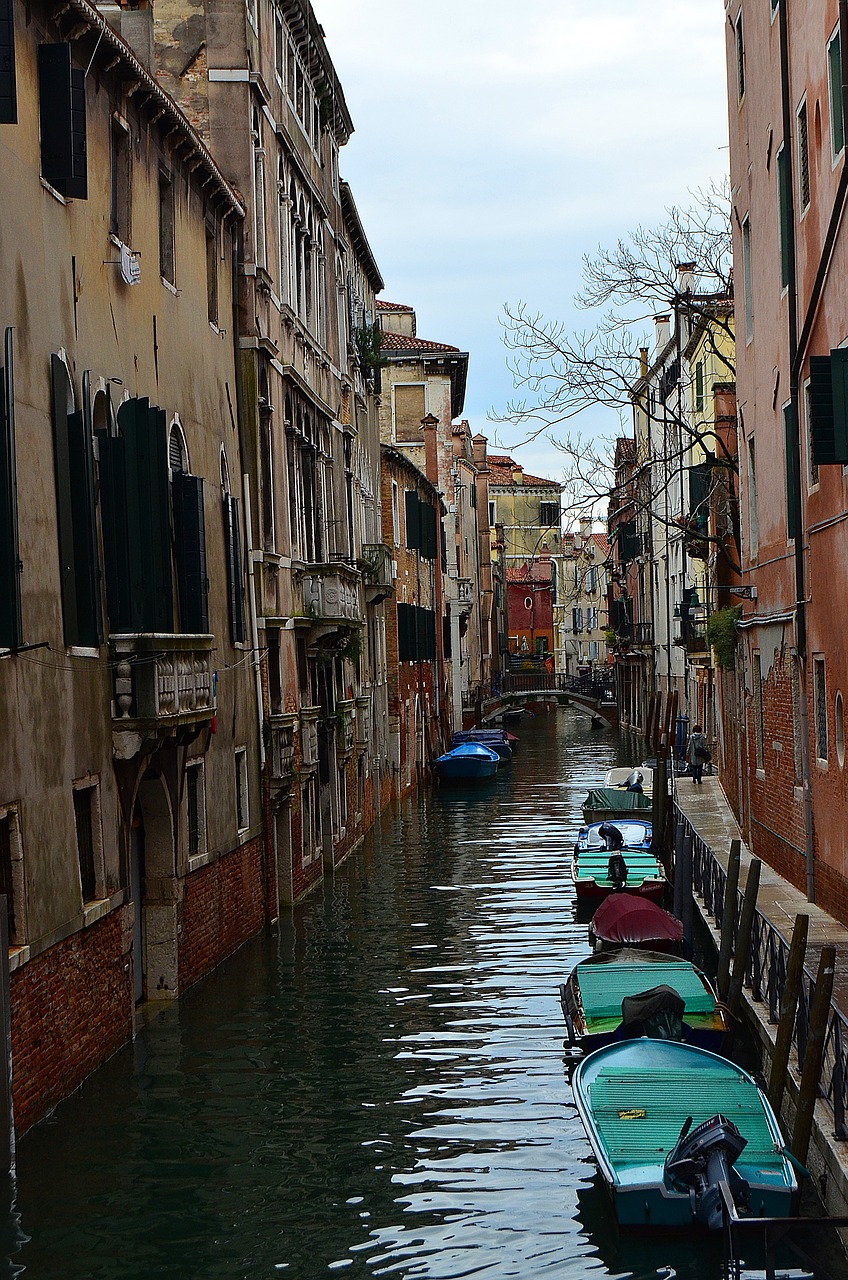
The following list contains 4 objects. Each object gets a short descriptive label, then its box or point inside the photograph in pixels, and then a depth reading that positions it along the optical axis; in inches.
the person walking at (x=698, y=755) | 1364.4
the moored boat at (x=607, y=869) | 880.3
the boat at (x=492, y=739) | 2046.0
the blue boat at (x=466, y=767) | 1749.5
